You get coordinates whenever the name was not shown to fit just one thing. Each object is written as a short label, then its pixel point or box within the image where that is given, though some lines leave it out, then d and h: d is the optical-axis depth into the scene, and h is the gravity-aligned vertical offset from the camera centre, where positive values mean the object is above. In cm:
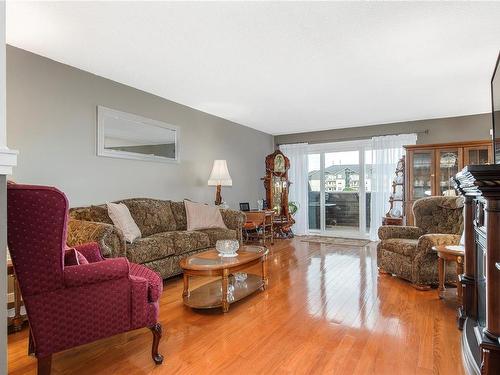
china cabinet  456 +45
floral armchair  299 -53
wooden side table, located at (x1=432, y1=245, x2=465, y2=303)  247 -56
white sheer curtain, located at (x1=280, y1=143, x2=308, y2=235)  657 +21
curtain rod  595 +107
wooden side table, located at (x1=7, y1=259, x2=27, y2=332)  216 -91
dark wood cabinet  136 -46
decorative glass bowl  283 -54
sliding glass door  610 +5
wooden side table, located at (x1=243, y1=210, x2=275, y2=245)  518 -60
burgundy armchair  139 -50
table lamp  465 +25
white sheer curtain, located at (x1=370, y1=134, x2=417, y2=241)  557 +41
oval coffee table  245 -79
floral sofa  257 -46
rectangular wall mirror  346 +69
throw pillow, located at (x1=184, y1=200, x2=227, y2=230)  403 -35
